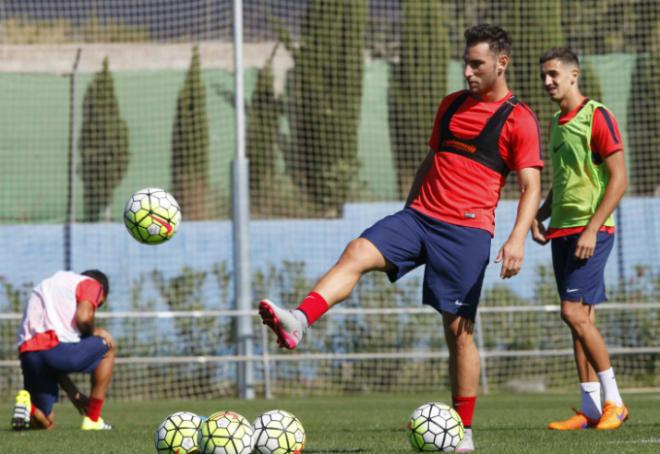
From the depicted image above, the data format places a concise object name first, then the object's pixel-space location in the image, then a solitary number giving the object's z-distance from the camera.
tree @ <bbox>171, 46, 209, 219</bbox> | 38.00
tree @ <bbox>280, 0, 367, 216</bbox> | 37.84
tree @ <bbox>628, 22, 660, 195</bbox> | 37.75
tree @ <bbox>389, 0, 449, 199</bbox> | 38.94
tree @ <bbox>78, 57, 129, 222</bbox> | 42.41
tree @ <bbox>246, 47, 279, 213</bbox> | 38.62
